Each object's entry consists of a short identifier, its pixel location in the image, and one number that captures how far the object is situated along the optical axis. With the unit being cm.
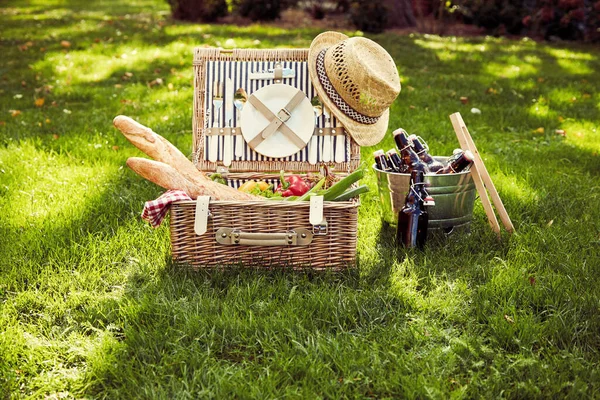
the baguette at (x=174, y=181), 281
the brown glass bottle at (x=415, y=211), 300
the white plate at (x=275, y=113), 336
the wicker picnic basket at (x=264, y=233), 269
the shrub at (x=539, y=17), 1034
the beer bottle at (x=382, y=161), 323
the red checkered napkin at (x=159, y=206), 267
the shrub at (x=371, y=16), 1077
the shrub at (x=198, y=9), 1193
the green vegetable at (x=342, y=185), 286
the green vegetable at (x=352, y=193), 283
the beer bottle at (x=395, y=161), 319
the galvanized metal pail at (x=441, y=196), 304
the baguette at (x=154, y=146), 302
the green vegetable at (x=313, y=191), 285
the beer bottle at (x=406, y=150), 304
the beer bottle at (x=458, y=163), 303
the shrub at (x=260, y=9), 1220
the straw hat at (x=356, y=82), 313
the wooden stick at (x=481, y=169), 315
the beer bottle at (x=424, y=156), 313
